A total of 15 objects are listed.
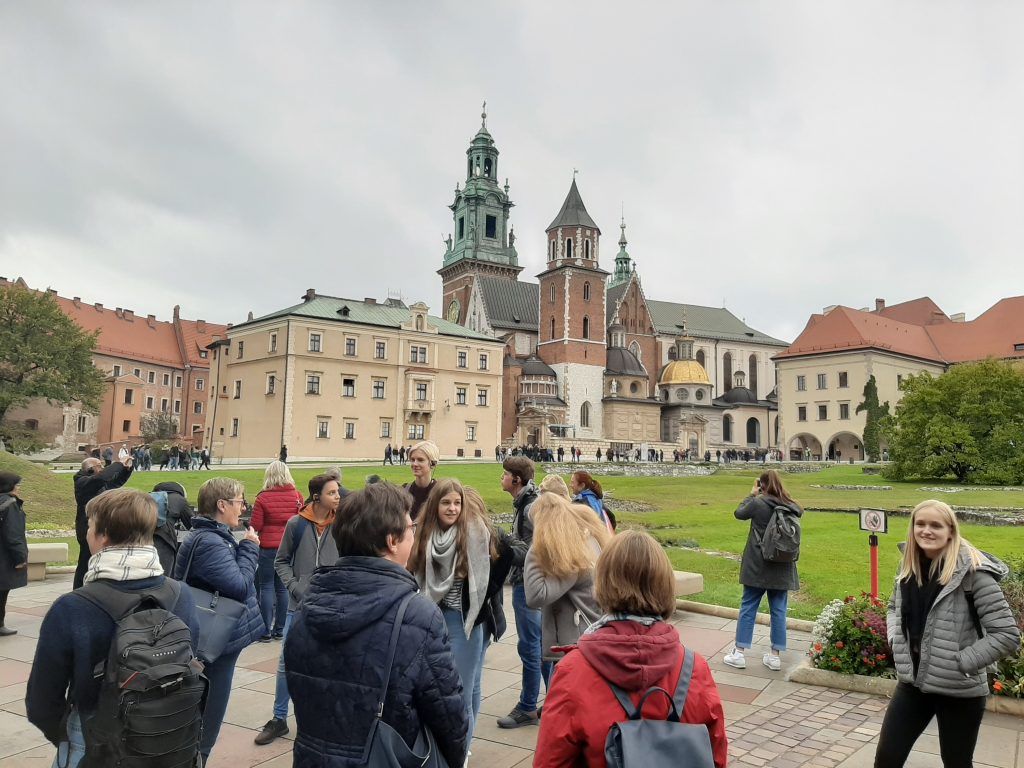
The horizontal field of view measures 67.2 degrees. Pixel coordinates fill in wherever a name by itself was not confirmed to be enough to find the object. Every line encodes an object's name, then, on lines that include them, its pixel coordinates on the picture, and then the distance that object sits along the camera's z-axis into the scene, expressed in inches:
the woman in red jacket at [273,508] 319.0
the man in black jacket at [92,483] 334.3
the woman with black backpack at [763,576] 291.0
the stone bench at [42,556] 478.0
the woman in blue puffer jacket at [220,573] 174.9
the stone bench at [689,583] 416.2
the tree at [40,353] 2026.3
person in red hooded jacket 105.7
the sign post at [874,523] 310.5
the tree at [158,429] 2513.5
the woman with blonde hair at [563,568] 203.3
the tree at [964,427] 1508.4
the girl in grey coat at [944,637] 164.4
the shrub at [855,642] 279.3
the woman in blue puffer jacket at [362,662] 115.1
